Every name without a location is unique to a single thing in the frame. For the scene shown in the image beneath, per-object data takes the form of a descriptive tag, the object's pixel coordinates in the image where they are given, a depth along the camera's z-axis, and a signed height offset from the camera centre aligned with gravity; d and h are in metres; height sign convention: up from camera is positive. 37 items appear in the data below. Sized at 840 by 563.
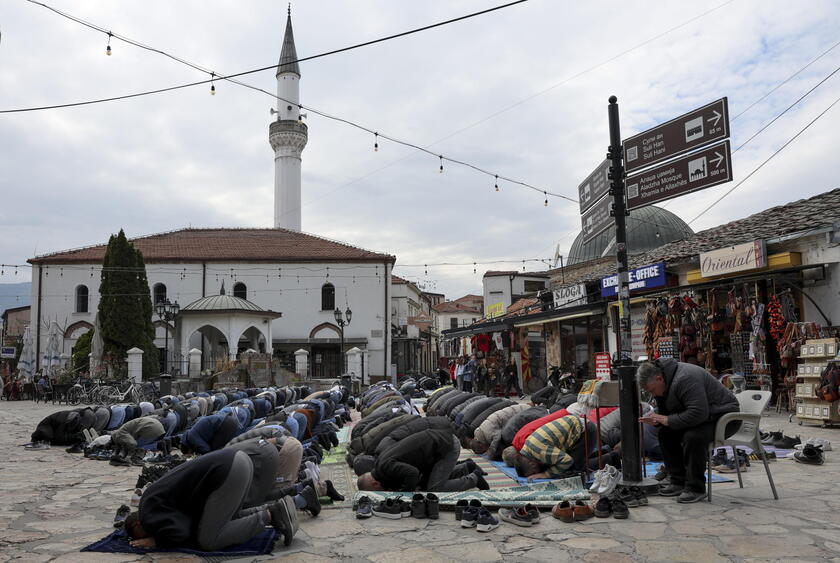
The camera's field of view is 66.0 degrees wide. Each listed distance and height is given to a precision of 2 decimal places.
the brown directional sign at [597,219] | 6.26 +1.30
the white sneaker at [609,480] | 5.59 -1.14
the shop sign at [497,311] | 28.85 +1.81
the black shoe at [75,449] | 9.89 -1.37
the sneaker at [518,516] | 4.84 -1.26
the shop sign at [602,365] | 10.53 -0.27
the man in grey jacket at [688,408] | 5.29 -0.50
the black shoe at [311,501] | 5.21 -1.18
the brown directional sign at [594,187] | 6.29 +1.65
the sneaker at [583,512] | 4.95 -1.25
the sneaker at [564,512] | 4.93 -1.24
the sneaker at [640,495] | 5.28 -1.21
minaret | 41.72 +14.01
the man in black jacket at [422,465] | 6.09 -1.06
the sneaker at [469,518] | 4.84 -1.25
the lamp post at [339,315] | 26.76 +1.67
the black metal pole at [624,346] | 5.62 +0.02
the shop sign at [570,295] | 17.25 +1.51
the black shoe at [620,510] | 4.94 -1.24
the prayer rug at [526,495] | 5.47 -1.28
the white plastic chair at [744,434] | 5.14 -0.71
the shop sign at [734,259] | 11.37 +1.60
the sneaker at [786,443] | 7.84 -1.18
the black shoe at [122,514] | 5.07 -1.24
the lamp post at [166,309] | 22.98 +1.78
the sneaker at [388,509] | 5.19 -1.26
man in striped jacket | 6.73 -1.04
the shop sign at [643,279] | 13.83 +1.55
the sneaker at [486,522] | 4.75 -1.26
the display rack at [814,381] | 9.61 -0.56
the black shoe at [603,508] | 5.01 -1.23
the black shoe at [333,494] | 5.93 -1.27
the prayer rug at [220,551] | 4.24 -1.27
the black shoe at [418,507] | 5.16 -1.23
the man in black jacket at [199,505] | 4.19 -0.97
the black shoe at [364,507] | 5.19 -1.26
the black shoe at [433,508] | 5.15 -1.24
